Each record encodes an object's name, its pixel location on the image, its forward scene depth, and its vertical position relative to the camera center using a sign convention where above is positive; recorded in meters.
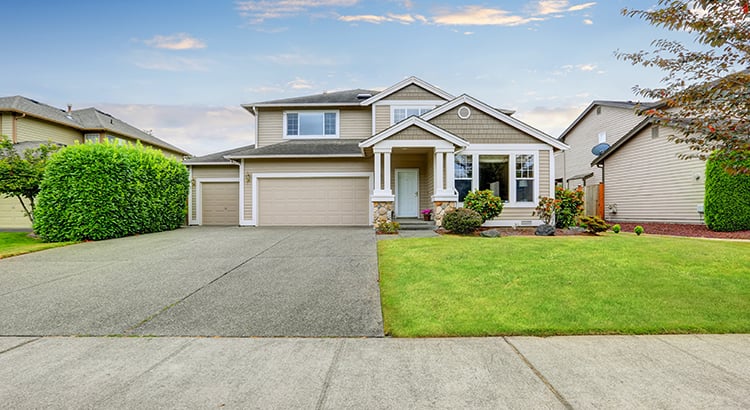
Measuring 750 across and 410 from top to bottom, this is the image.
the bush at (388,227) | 11.18 -0.83
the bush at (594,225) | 10.68 -0.75
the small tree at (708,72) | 3.96 +1.64
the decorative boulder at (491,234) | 10.29 -0.99
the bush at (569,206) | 12.04 -0.18
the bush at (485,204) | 11.33 -0.09
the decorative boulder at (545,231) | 10.80 -0.94
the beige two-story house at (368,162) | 12.48 +1.65
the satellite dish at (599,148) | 18.95 +2.91
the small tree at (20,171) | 11.55 +1.06
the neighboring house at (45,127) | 17.17 +4.46
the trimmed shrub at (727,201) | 11.32 -0.02
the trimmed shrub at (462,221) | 10.48 -0.60
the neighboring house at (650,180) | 13.47 +0.89
